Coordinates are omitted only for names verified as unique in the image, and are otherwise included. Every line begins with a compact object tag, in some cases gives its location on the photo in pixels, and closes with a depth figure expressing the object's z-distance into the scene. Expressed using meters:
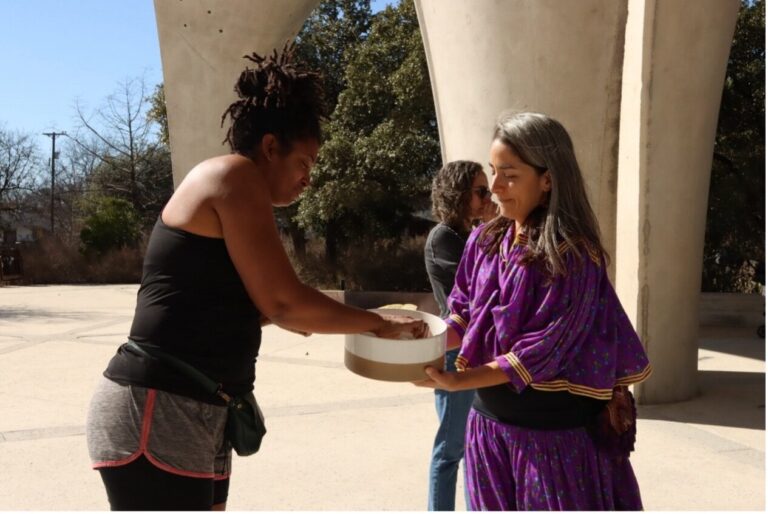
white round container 2.13
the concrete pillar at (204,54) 9.69
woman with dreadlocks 1.90
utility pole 33.36
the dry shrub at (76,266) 21.84
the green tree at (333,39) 19.12
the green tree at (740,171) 12.34
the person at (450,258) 3.30
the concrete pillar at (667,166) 5.69
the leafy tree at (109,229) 22.47
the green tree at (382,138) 14.97
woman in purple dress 2.07
